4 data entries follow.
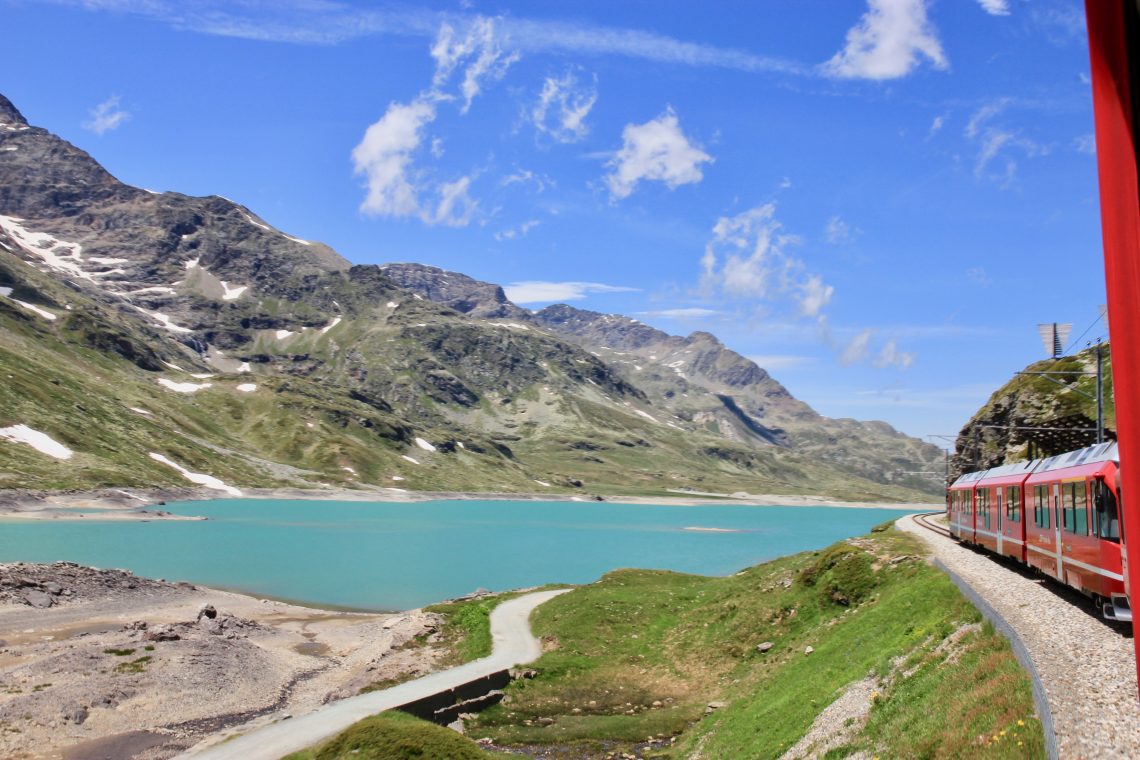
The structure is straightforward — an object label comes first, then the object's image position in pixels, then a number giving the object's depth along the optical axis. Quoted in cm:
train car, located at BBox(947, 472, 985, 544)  4850
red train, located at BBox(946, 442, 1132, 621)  2267
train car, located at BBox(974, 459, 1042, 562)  3550
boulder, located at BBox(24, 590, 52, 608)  6419
